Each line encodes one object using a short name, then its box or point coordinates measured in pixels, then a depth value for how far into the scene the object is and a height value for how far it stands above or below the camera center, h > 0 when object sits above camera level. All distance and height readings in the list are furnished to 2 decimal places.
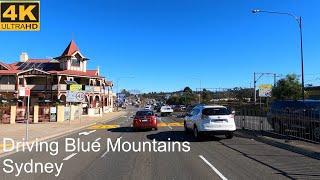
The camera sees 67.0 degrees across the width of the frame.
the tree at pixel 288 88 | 41.27 +1.52
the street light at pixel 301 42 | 16.80 +3.88
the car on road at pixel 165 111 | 36.44 -2.11
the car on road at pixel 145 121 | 15.92 -1.58
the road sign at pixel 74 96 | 22.98 +0.12
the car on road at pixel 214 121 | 11.56 -1.16
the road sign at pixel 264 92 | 31.95 +0.66
